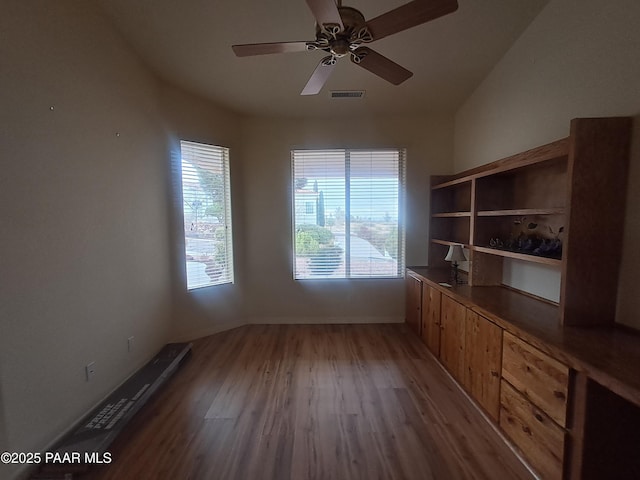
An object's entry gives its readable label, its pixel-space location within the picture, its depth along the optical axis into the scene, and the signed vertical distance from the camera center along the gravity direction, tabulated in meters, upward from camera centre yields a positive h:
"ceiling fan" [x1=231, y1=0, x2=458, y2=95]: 1.35 +1.13
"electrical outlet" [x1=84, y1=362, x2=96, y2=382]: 1.90 -1.09
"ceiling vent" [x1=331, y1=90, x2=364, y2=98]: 2.95 +1.49
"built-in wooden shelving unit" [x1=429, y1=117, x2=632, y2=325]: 1.49 +0.05
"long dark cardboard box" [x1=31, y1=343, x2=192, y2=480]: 1.48 -1.37
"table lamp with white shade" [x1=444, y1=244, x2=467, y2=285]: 2.71 -0.37
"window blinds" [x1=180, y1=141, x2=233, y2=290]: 3.12 +0.11
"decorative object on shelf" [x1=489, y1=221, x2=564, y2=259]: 1.89 -0.18
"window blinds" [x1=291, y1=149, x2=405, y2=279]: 3.60 +0.12
